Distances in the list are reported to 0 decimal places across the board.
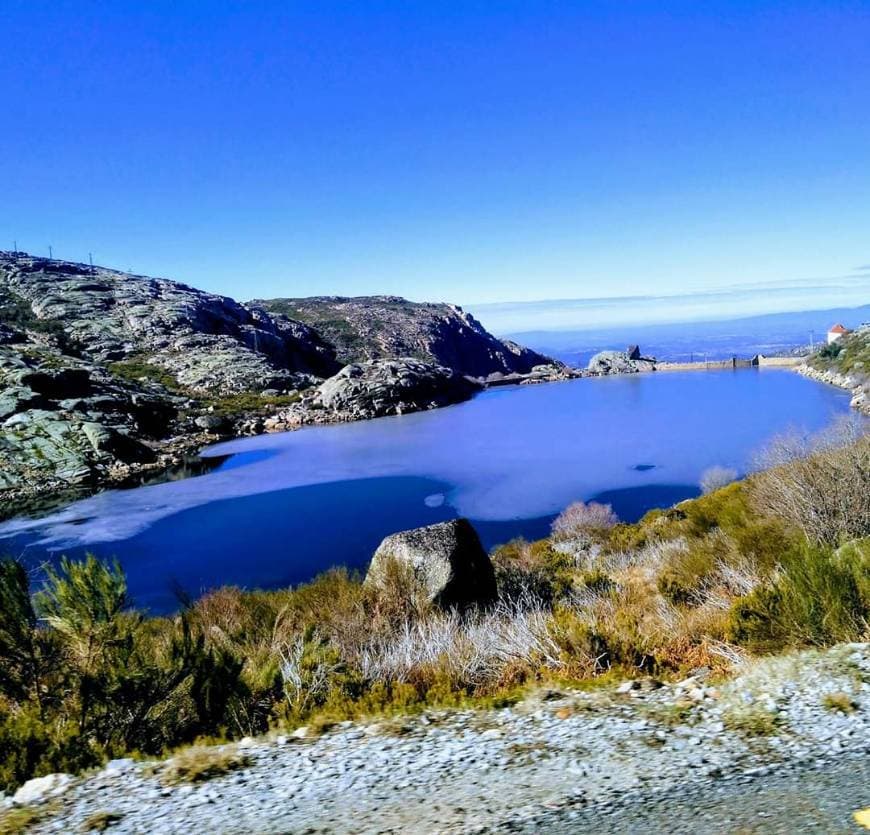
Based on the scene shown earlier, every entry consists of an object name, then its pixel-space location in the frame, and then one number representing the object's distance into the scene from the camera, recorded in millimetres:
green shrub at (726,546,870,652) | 4652
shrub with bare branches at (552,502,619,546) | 16984
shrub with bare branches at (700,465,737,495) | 22277
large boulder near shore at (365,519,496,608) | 9648
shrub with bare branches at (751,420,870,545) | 9391
